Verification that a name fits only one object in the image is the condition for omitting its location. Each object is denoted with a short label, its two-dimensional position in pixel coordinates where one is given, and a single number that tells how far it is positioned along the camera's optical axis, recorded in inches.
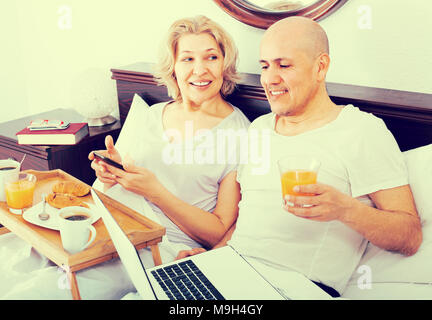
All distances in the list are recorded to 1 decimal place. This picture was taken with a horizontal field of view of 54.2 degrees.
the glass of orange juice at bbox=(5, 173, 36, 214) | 55.8
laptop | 41.2
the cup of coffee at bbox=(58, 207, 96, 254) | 45.9
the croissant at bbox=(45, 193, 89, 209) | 56.9
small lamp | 88.7
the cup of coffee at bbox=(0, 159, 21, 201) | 57.6
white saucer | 51.8
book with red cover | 80.5
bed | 46.6
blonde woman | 61.2
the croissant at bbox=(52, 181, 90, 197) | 60.6
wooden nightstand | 81.4
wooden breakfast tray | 46.4
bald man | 47.3
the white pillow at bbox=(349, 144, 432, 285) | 46.4
